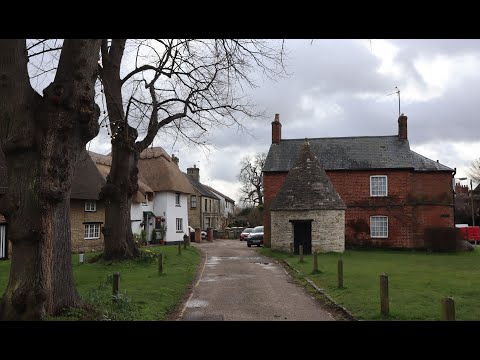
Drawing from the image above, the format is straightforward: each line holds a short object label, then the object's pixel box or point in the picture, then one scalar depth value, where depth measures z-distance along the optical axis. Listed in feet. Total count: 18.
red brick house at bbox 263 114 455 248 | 125.39
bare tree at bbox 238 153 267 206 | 270.12
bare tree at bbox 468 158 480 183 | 262.55
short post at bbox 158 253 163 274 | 64.52
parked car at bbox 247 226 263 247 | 143.23
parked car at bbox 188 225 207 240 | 198.24
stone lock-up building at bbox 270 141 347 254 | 107.45
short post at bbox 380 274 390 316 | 36.81
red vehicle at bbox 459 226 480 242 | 158.10
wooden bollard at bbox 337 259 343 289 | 52.95
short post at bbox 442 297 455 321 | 25.85
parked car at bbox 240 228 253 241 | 187.83
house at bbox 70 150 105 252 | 109.50
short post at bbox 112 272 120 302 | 41.09
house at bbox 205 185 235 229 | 279.49
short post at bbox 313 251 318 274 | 68.23
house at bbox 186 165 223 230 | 226.95
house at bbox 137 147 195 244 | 156.87
